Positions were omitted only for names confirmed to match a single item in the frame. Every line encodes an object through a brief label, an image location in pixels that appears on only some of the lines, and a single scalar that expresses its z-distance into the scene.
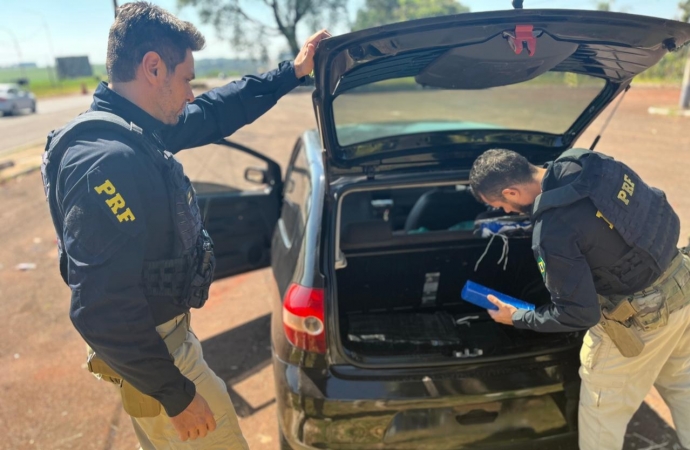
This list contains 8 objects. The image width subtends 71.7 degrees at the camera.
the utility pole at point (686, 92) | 14.02
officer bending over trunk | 1.68
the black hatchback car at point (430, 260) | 1.82
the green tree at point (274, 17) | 35.00
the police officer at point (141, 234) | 1.26
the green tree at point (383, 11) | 45.53
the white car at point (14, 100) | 21.77
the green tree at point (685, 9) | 20.90
